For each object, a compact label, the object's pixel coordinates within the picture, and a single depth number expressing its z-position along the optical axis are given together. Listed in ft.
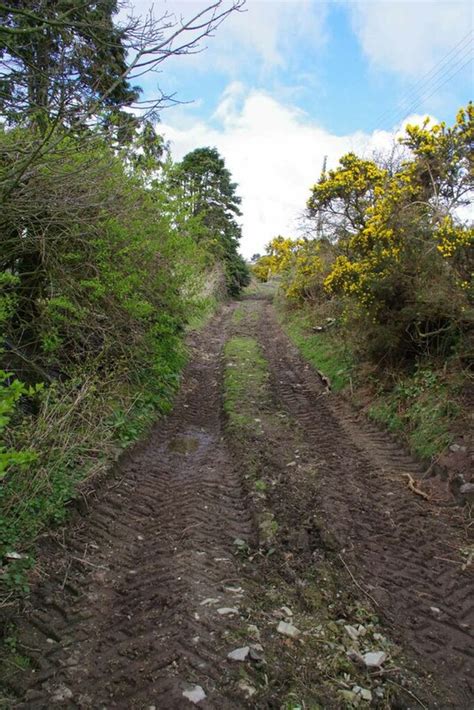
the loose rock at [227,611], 10.66
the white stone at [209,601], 10.92
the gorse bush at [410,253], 23.40
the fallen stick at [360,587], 11.49
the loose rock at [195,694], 8.31
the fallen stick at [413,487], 17.16
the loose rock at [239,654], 9.36
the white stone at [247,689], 8.54
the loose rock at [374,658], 9.50
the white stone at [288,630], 10.17
